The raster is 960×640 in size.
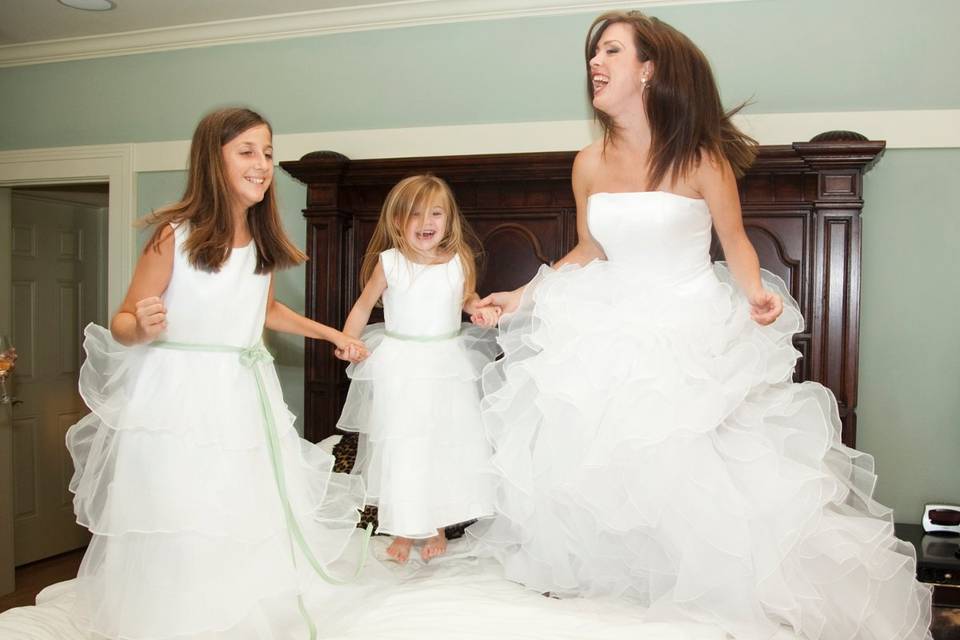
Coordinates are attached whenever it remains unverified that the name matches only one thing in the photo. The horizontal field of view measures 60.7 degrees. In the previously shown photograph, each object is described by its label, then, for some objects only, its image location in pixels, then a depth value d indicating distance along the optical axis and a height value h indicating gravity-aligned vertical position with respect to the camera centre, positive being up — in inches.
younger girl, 94.7 -9.4
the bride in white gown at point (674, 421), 71.9 -11.2
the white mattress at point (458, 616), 70.0 -28.9
